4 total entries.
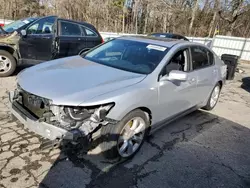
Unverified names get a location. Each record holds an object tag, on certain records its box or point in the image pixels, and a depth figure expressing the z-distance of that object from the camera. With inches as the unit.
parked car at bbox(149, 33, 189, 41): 440.7
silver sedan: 94.7
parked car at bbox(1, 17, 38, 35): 236.5
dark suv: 230.7
